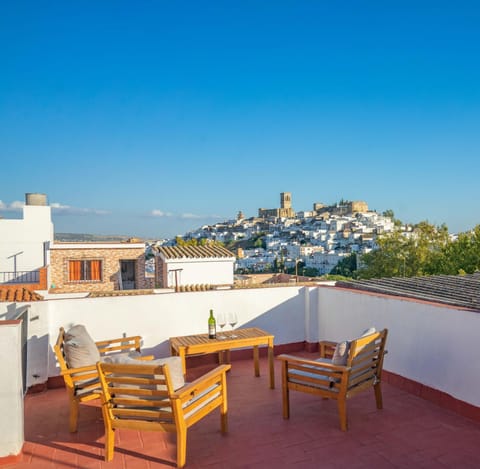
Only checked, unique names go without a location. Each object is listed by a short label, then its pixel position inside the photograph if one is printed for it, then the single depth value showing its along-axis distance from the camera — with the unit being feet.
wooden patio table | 14.76
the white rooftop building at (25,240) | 67.51
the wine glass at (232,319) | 17.05
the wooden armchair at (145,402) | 9.66
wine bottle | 15.65
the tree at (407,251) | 86.69
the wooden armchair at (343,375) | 11.35
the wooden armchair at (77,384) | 11.78
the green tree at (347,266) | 187.62
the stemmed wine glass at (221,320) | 16.98
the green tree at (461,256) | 69.72
